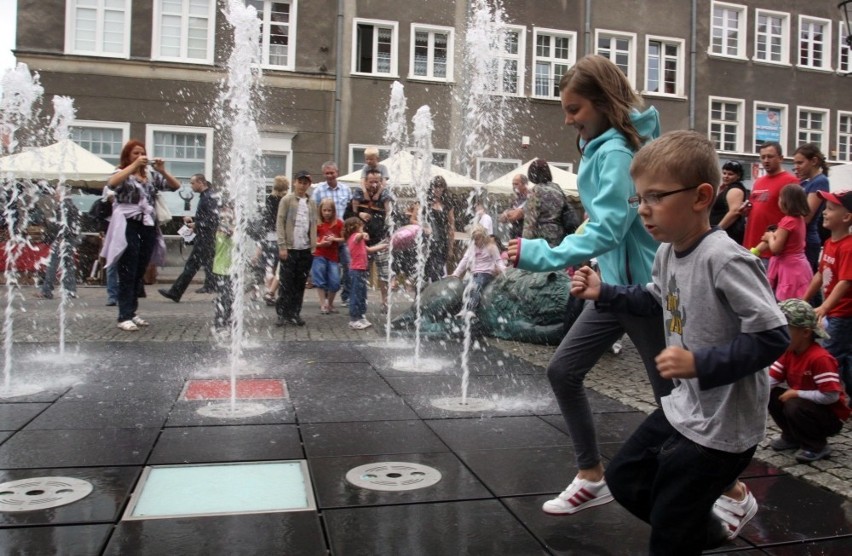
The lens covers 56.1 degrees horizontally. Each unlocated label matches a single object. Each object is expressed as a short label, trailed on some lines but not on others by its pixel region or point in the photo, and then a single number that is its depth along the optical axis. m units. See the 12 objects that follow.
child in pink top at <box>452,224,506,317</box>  8.94
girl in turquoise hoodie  3.02
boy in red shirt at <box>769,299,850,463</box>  4.12
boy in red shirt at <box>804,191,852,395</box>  5.09
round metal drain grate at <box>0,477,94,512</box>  3.21
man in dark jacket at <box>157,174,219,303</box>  10.64
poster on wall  27.81
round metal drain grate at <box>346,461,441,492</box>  3.53
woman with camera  8.48
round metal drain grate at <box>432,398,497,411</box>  5.18
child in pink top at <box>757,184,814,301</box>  6.67
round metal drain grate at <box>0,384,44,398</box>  5.30
